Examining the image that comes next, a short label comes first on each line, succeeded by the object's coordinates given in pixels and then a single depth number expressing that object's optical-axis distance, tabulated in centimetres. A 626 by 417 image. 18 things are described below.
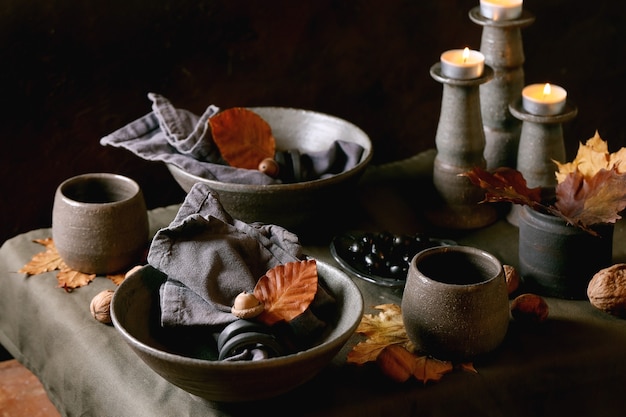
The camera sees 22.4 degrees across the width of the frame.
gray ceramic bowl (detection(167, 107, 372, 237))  139
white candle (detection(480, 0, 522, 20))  149
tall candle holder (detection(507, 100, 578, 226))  145
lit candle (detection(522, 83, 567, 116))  143
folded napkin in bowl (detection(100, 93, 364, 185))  144
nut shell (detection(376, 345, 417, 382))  124
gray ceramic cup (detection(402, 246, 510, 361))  123
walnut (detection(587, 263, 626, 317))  131
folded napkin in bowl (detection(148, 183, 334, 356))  124
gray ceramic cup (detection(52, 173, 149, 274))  136
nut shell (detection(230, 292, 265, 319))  123
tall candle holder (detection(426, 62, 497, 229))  146
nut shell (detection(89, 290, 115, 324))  132
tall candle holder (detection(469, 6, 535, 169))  150
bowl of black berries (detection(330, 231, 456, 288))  136
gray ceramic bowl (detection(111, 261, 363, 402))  116
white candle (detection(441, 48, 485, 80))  144
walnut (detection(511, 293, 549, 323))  131
